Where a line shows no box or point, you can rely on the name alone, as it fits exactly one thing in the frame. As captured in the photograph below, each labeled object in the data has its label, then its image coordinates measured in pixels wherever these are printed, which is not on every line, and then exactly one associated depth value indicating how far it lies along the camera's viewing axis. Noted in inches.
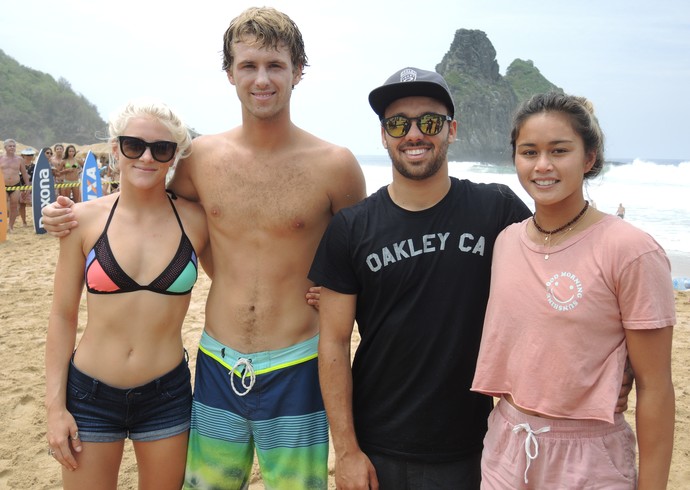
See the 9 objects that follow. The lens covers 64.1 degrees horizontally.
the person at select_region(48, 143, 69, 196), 566.3
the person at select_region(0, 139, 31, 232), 482.0
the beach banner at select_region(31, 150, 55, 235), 456.1
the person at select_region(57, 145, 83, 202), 567.1
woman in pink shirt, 60.2
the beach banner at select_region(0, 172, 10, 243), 425.7
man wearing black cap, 76.2
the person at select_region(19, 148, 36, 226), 519.4
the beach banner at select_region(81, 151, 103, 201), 472.4
